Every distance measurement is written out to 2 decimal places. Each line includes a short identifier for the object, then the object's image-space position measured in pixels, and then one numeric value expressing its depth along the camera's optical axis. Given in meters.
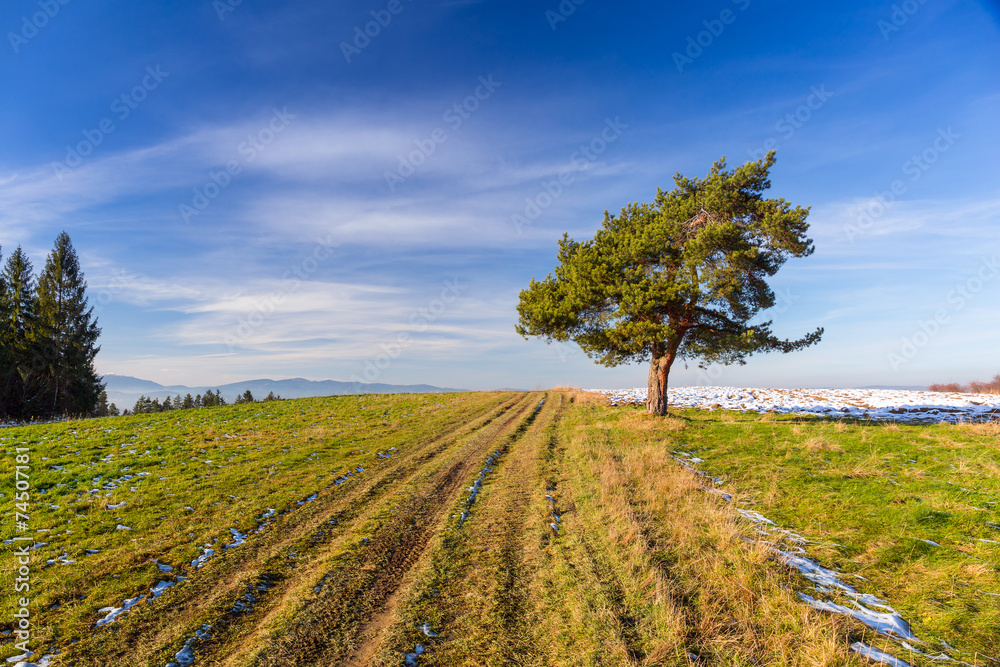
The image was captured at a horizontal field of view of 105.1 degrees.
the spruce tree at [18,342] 33.16
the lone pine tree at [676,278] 16.41
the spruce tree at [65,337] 36.16
